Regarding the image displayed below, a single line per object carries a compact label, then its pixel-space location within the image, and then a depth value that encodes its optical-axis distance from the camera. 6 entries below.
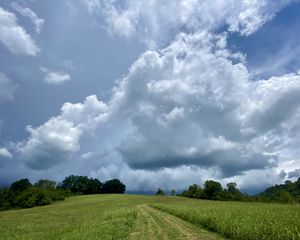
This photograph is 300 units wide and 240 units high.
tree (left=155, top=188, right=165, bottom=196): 96.50
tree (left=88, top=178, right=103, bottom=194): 96.81
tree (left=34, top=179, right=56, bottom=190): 91.41
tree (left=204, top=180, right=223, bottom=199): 71.36
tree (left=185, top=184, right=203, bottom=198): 73.38
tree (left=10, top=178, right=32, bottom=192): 81.32
